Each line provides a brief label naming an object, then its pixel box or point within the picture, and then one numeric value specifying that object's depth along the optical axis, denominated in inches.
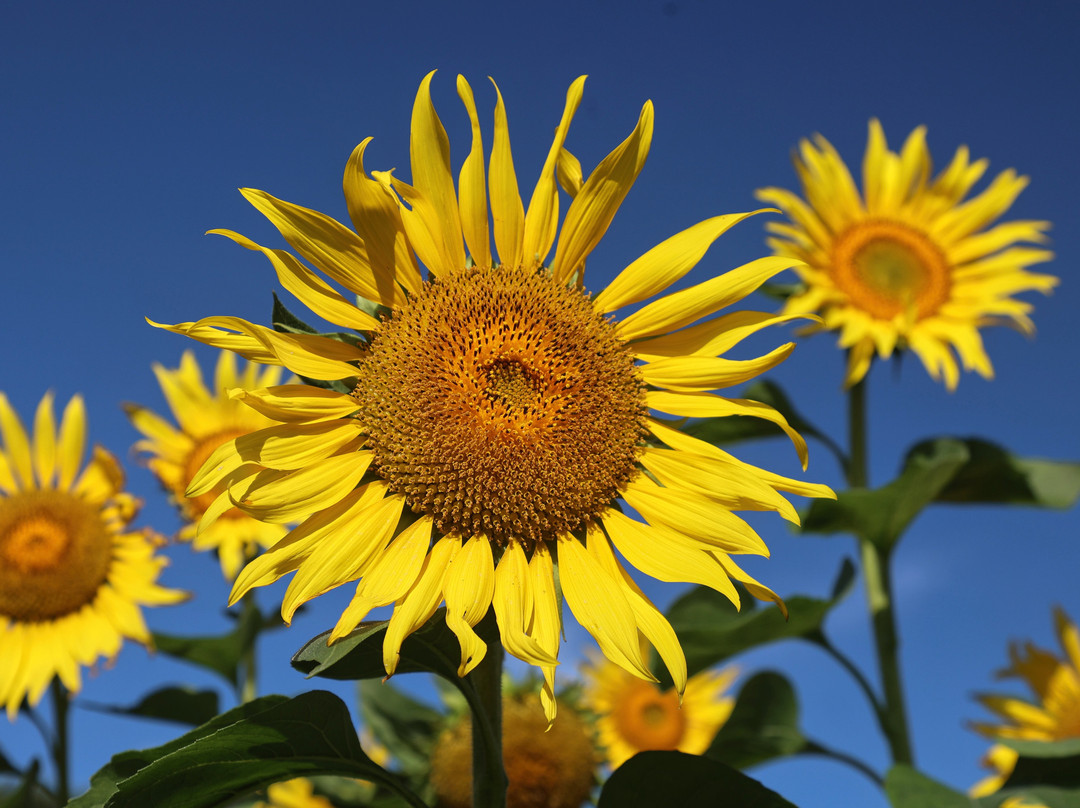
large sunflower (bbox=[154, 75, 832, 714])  70.0
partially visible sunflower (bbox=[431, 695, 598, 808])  128.1
